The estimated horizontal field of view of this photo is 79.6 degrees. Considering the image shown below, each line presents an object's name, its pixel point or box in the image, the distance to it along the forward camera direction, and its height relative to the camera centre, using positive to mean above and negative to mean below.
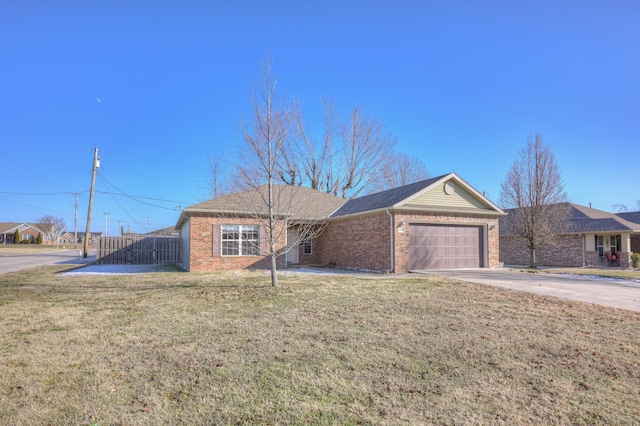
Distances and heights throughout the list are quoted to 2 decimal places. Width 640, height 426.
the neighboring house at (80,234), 101.19 +1.36
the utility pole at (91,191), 25.47 +3.29
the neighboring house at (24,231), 69.38 +1.47
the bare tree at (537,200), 20.23 +1.96
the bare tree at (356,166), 32.09 +6.10
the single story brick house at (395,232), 15.22 +0.25
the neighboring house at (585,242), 22.53 -0.31
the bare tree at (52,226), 76.94 +2.81
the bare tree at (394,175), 33.97 +5.84
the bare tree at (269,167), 10.02 +1.91
